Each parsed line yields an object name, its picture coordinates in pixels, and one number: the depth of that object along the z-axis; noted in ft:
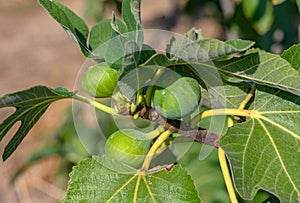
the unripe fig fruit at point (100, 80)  3.40
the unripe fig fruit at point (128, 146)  3.45
